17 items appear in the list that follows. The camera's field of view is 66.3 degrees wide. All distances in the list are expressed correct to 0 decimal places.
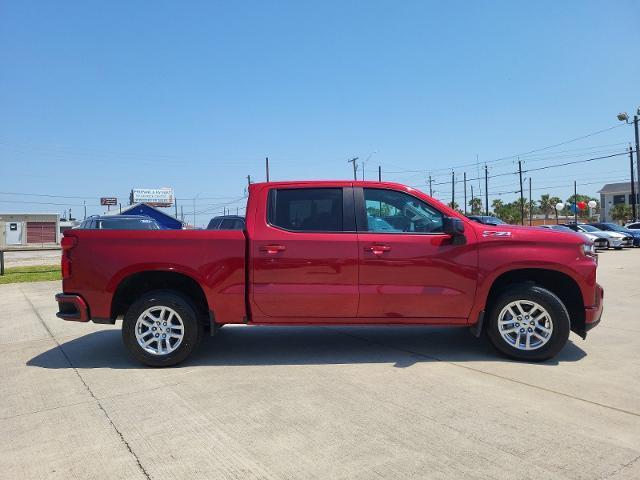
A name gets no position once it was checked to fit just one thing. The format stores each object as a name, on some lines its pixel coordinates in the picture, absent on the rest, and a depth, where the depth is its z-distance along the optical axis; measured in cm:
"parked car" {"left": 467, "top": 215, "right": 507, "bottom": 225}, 2648
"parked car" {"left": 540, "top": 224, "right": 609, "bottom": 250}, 2422
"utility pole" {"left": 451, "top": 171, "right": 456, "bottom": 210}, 6792
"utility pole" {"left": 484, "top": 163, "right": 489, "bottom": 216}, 6307
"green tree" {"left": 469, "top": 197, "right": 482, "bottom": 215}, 9999
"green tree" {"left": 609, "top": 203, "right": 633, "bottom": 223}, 7355
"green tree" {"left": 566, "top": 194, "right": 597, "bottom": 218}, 10569
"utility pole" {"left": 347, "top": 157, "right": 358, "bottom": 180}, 5806
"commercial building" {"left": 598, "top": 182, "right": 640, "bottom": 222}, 9088
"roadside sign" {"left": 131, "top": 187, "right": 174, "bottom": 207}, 8675
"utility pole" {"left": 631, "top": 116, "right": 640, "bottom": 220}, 3384
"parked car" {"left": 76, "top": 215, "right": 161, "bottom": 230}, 1432
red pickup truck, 489
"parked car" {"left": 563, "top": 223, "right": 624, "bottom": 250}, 2459
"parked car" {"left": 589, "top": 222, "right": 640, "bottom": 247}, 2625
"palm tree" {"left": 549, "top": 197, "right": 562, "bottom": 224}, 9762
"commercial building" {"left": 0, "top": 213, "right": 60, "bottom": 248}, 6012
